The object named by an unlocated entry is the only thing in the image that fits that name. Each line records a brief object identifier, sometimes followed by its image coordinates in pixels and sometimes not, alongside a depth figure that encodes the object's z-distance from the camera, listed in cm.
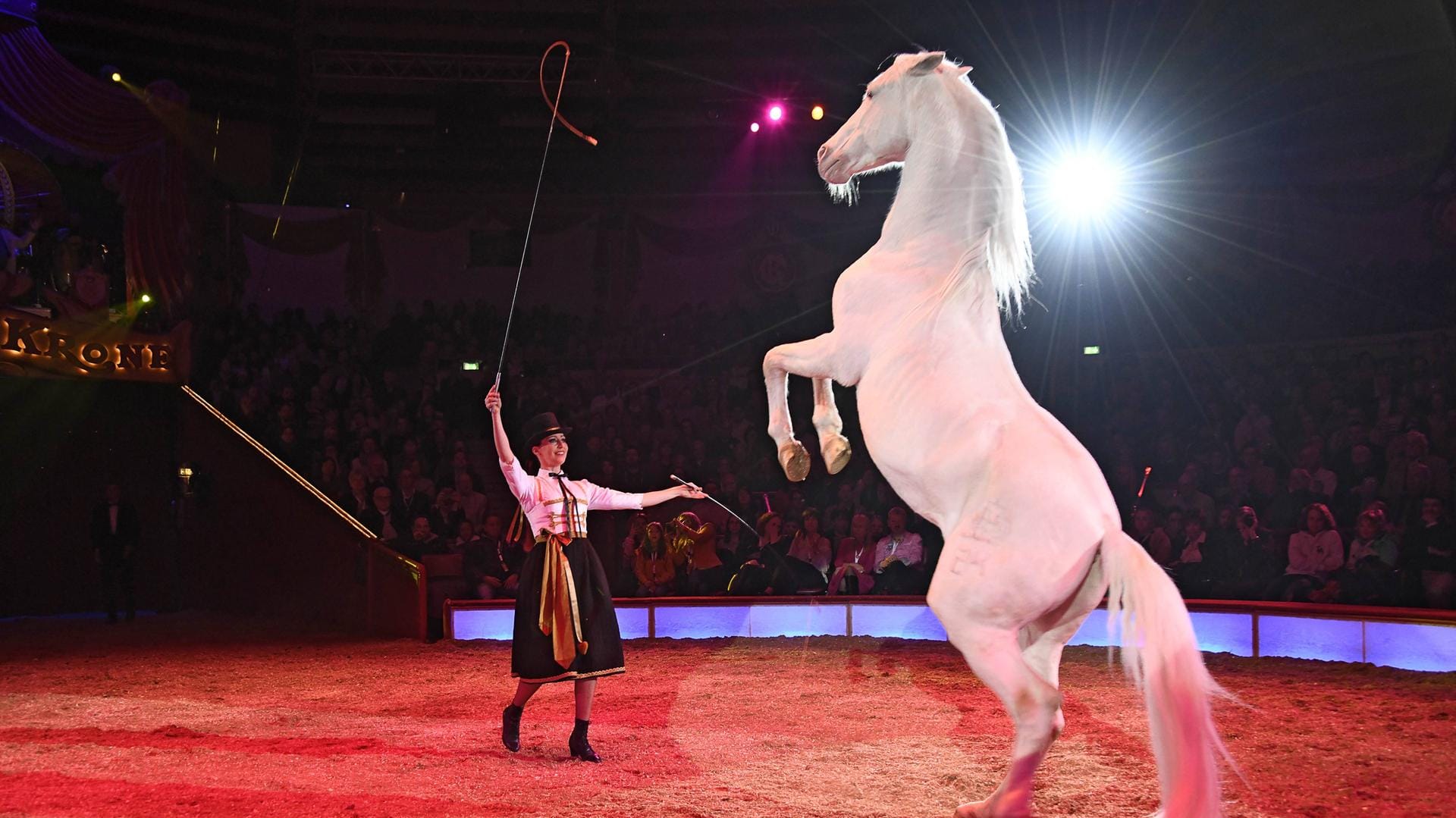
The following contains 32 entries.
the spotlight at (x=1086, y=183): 1273
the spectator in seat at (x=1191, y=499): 925
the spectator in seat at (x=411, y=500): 1096
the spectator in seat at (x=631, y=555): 1016
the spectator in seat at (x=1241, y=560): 869
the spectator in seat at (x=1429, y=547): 758
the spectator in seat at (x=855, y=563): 952
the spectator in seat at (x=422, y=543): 993
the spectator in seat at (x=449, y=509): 1073
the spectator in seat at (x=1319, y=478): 912
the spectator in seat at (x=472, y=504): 1070
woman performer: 516
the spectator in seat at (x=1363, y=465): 907
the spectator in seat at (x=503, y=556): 964
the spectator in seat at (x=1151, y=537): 893
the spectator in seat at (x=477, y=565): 951
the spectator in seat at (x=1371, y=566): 783
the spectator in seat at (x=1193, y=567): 884
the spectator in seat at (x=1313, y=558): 813
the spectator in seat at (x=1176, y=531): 906
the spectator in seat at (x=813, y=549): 966
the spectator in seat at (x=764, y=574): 962
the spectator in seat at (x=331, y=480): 1186
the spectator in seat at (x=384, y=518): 1081
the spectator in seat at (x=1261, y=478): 950
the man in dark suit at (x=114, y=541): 1141
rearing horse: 288
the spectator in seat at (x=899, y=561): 954
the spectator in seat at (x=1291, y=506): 887
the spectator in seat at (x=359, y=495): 1144
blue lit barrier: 707
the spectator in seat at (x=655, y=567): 981
